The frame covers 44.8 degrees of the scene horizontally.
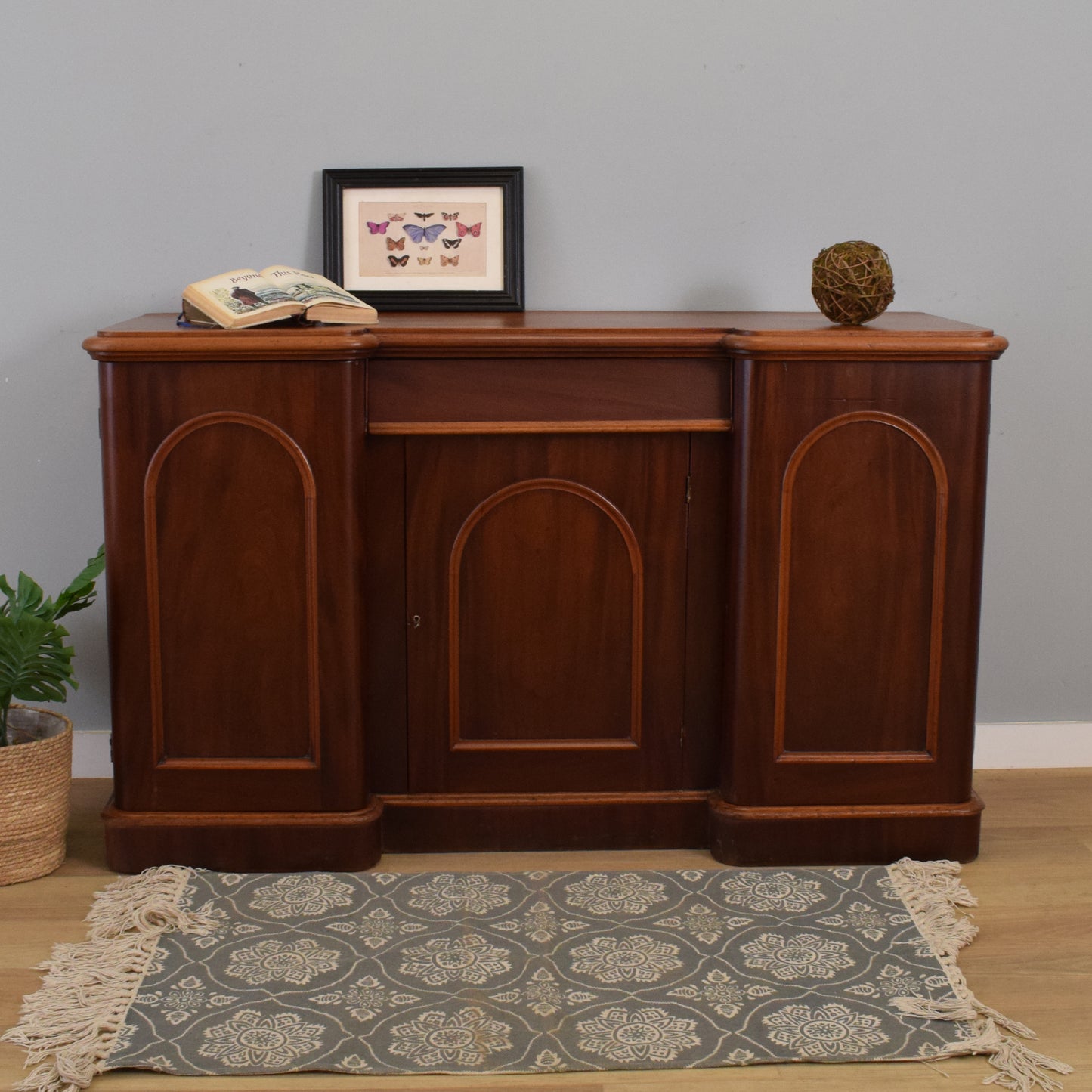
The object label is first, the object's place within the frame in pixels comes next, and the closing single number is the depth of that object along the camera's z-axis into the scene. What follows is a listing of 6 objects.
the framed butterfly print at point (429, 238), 2.57
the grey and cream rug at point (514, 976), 1.78
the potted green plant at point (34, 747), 2.23
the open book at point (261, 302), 2.16
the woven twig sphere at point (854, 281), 2.22
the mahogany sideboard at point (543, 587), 2.20
